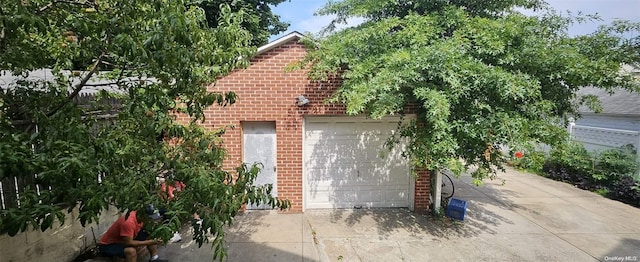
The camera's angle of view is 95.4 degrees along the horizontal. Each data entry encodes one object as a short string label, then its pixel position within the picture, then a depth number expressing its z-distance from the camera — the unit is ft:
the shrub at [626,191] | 24.30
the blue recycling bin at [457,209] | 19.94
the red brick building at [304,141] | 19.76
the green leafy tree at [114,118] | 5.80
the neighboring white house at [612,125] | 29.58
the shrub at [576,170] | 29.19
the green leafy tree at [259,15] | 35.86
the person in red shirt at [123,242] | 13.09
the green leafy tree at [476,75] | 13.82
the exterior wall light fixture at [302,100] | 19.79
